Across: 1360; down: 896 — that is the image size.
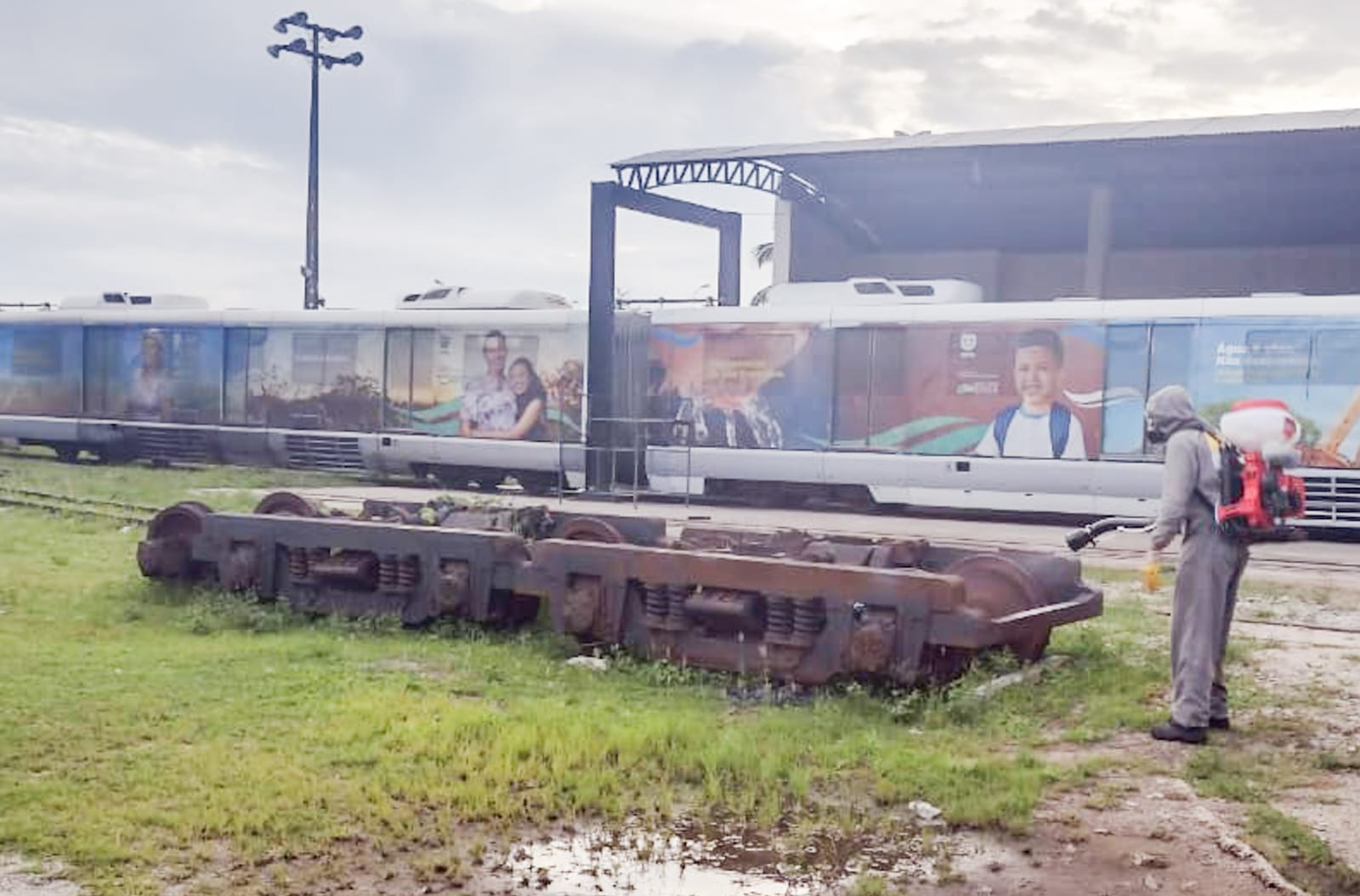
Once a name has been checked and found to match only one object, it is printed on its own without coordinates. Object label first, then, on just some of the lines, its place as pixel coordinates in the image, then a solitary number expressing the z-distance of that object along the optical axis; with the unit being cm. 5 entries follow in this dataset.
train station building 2783
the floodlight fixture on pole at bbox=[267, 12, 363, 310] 3353
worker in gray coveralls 665
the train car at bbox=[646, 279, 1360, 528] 1733
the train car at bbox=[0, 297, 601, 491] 2211
